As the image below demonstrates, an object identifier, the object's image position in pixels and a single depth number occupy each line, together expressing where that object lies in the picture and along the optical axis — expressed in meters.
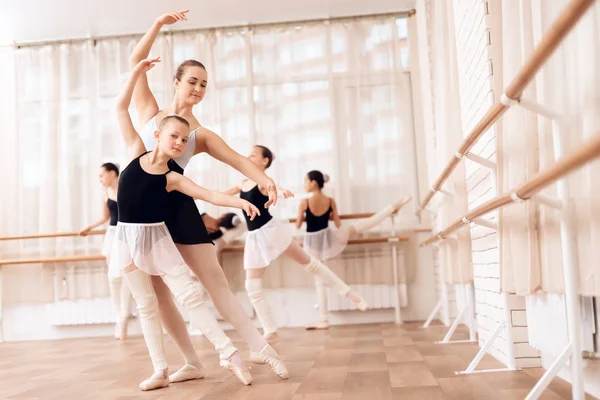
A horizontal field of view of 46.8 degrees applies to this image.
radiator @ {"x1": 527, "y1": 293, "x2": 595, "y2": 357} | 2.17
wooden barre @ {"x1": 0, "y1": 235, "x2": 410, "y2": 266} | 5.91
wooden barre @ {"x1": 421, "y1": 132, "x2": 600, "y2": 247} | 1.12
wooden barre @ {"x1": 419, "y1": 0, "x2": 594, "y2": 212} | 1.20
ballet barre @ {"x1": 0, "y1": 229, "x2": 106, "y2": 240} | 6.12
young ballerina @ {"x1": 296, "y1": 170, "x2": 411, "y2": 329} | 5.78
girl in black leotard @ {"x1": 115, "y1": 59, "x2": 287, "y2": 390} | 2.84
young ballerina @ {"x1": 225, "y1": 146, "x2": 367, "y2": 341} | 4.49
